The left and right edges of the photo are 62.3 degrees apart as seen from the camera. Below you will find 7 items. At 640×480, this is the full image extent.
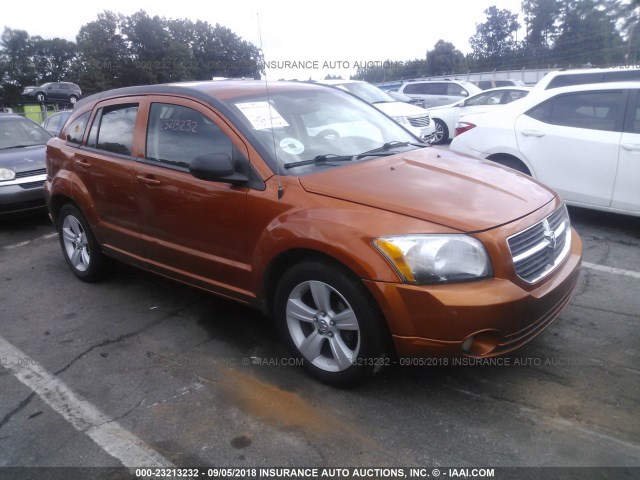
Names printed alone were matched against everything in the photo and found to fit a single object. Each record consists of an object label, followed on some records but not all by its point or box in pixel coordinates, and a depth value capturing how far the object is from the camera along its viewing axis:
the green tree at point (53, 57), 71.44
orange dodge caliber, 2.66
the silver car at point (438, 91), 16.88
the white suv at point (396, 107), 10.71
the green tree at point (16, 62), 62.64
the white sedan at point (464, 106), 12.97
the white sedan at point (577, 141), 5.29
